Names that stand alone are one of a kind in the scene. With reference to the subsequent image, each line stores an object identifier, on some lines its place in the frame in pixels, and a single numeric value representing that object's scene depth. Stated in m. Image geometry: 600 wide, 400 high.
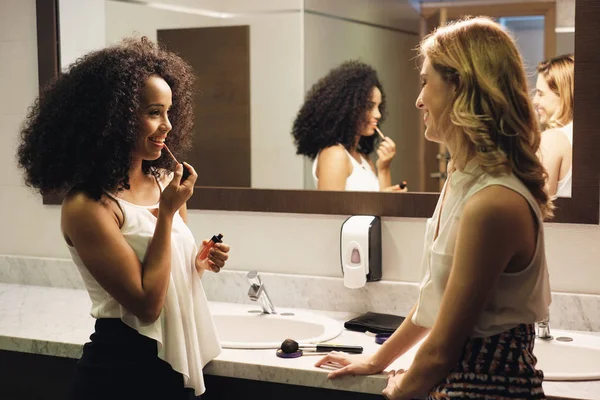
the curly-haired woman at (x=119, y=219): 1.54
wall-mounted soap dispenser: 2.11
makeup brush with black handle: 1.75
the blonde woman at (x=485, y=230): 1.24
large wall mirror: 2.16
